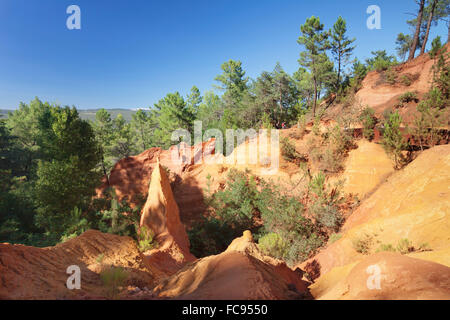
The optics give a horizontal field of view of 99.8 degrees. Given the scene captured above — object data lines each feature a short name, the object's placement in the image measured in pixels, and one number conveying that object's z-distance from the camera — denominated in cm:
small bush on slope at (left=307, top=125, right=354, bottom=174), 1184
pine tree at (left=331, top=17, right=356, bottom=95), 1877
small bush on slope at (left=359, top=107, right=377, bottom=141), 1138
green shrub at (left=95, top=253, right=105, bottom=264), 464
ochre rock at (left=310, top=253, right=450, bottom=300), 219
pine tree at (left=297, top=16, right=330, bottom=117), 1875
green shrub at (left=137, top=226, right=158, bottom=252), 783
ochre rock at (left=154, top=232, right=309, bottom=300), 250
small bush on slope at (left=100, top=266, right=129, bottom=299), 333
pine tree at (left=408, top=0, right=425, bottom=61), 1692
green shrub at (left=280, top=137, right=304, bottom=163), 1363
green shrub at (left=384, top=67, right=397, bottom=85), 1734
